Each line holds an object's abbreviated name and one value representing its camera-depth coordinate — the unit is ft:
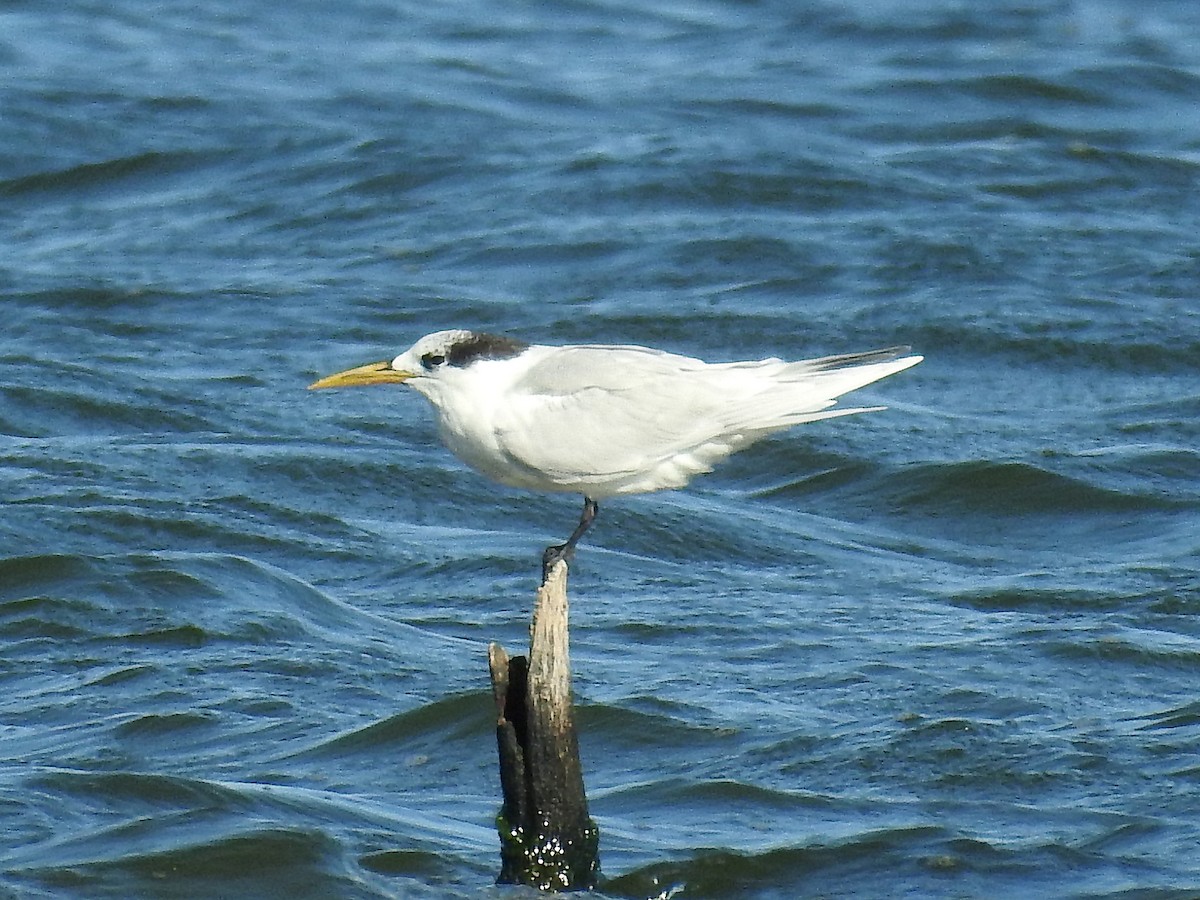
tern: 41.29
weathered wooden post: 39.96
